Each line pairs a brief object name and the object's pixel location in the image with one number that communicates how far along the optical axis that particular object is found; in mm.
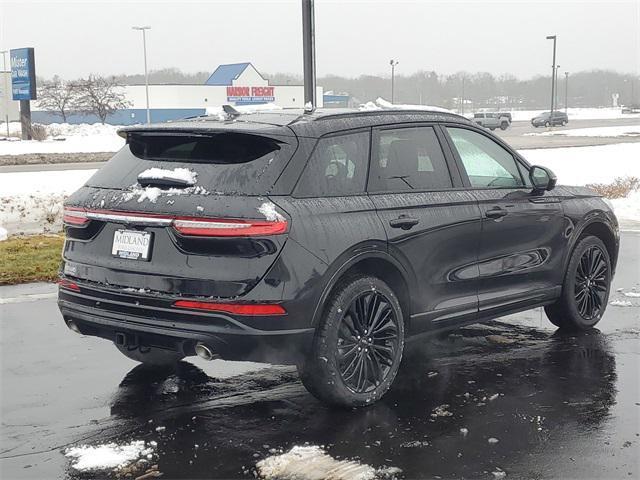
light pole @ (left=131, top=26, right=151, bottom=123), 70312
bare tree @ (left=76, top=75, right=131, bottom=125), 70188
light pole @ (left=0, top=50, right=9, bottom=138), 67325
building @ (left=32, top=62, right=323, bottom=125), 85812
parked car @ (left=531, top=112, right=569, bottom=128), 67000
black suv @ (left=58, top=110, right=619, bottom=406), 4500
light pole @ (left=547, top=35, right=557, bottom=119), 64775
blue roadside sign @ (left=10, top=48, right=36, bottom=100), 49719
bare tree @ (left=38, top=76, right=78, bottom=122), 74125
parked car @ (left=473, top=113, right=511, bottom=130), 63312
